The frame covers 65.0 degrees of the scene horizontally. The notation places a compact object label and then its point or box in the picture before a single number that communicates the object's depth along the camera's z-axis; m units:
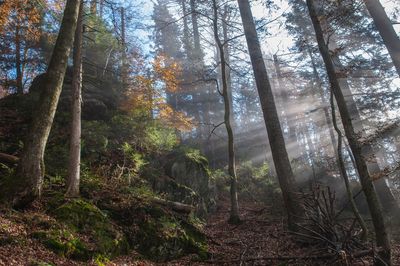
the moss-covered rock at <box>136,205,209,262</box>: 7.93
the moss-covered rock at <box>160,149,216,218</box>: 13.17
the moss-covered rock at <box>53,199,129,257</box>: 6.91
